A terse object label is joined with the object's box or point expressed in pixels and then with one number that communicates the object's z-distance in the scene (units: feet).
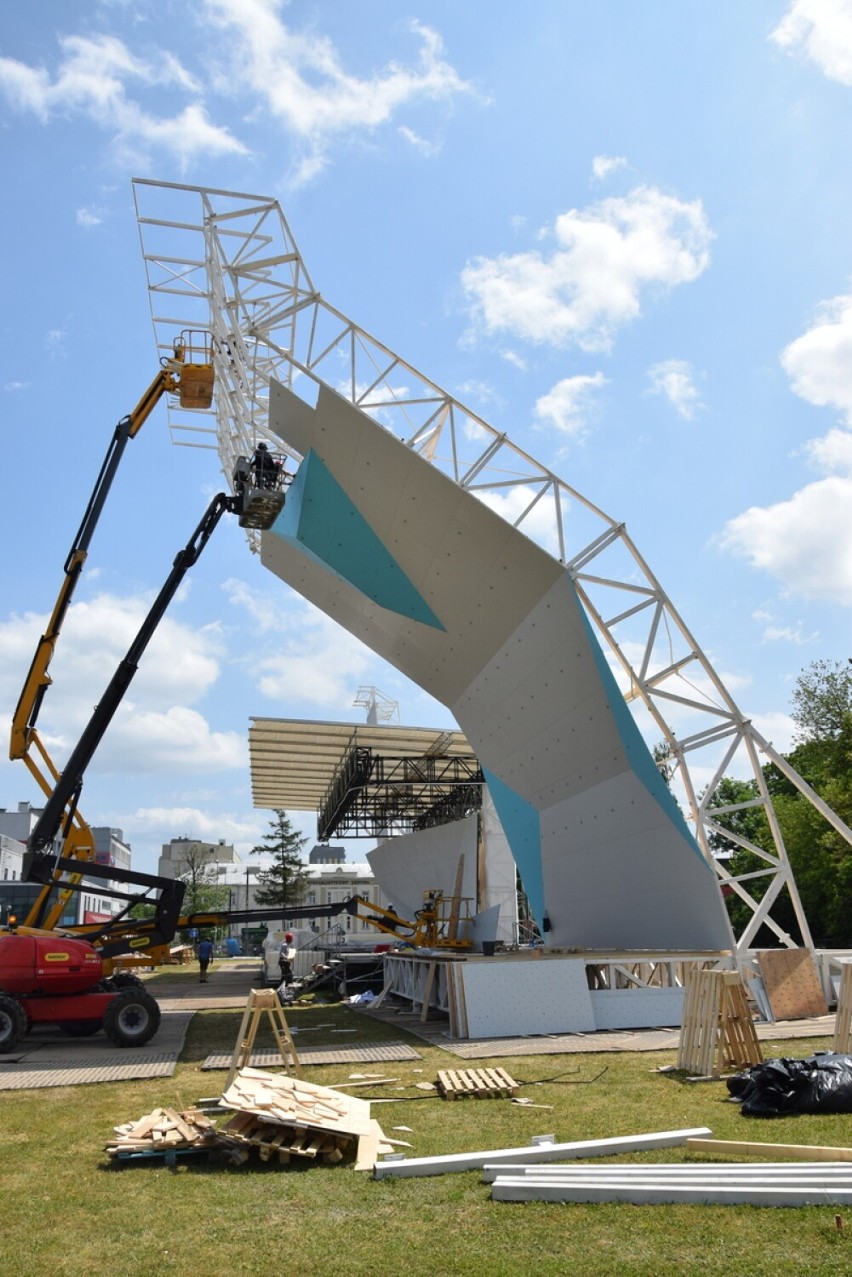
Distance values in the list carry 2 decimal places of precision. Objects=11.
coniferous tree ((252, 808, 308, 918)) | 240.73
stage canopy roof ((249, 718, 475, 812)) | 124.57
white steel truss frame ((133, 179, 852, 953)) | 57.93
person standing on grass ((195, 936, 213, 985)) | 116.67
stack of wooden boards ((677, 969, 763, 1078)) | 37.32
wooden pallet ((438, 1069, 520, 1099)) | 34.19
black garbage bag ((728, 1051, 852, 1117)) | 28.14
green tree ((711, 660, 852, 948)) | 140.05
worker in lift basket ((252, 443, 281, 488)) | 60.23
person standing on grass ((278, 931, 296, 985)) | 88.70
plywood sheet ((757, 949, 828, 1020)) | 56.70
